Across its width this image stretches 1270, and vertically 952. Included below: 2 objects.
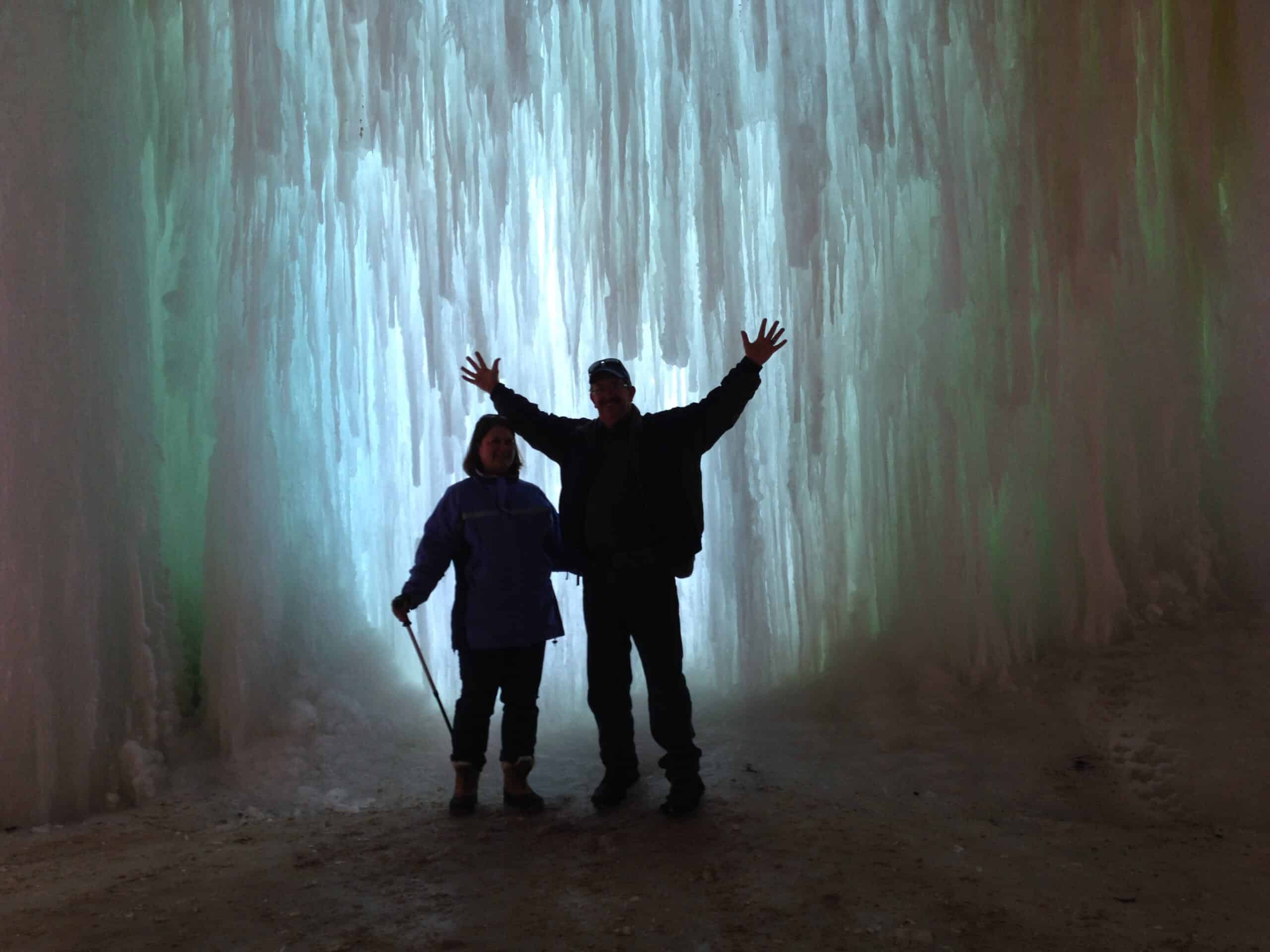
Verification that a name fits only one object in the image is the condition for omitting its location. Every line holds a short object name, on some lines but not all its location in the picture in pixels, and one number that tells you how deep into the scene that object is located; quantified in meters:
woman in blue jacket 3.02
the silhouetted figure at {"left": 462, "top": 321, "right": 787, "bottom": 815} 2.90
